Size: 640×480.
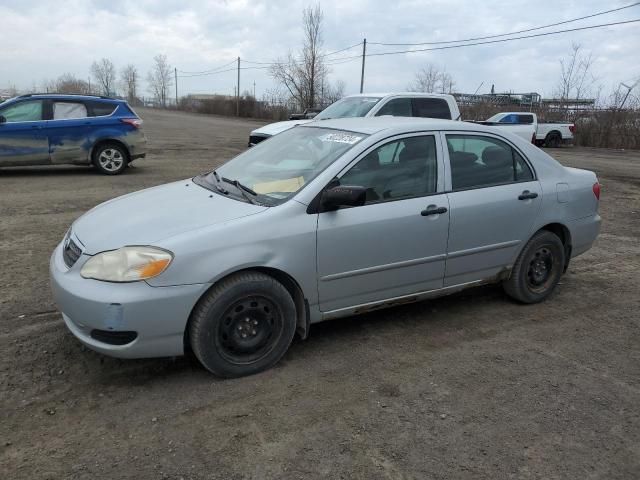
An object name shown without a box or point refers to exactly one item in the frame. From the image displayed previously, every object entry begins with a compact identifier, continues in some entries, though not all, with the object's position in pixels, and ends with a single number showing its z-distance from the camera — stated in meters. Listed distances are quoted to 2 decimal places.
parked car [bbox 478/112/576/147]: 22.12
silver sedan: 3.17
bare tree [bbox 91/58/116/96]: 107.04
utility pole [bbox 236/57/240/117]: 53.69
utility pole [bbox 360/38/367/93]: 40.53
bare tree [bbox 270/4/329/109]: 41.59
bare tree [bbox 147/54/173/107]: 104.61
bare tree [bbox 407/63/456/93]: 45.19
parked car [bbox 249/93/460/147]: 9.71
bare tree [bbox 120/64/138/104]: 111.00
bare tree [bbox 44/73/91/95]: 83.56
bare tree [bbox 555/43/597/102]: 34.03
